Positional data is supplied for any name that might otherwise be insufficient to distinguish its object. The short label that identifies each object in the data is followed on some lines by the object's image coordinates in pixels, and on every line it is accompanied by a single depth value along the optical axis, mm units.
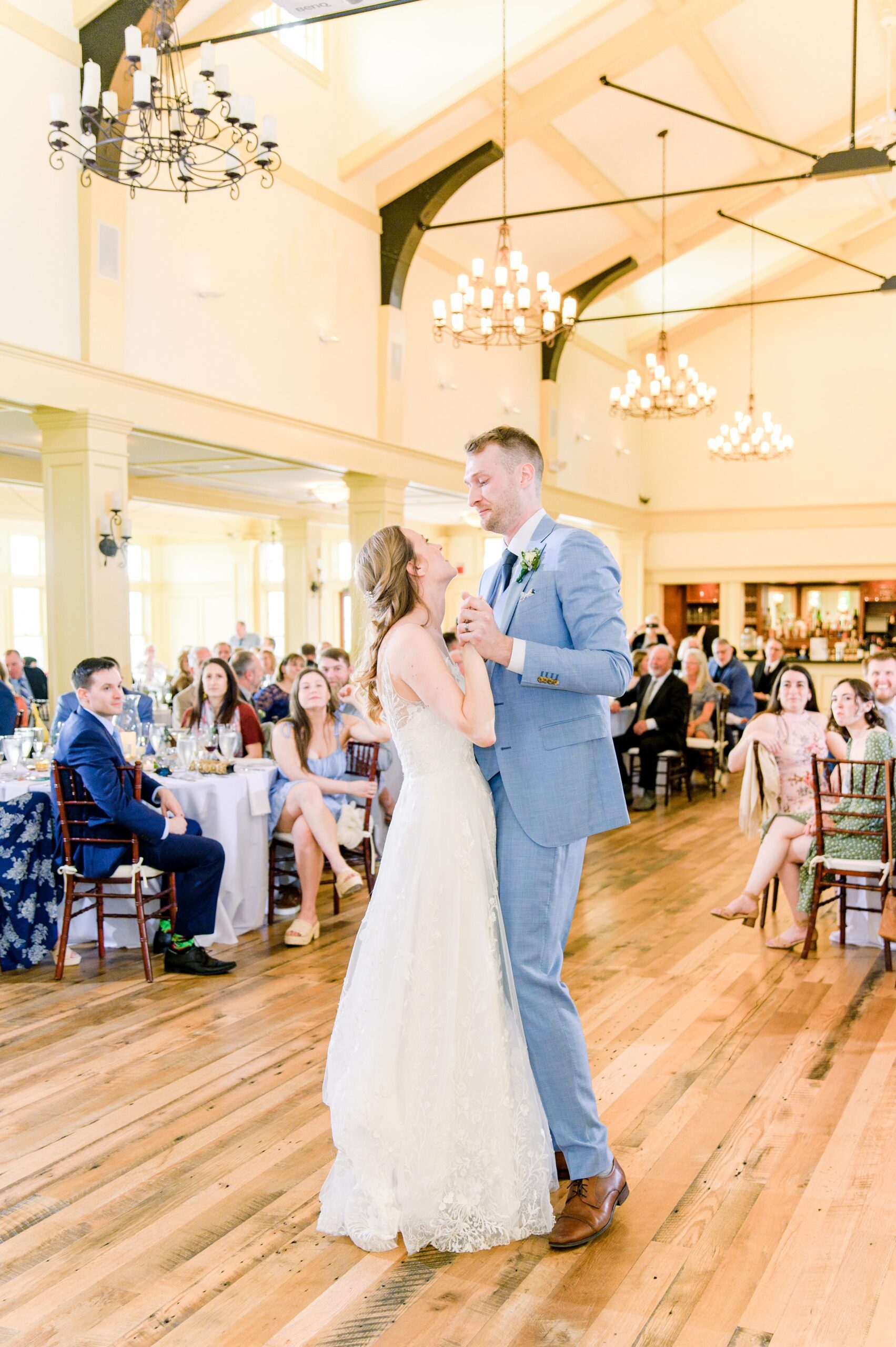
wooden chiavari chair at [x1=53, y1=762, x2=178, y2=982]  4703
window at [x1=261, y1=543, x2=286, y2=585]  20484
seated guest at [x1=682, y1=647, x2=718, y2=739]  10797
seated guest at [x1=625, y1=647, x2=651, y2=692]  10658
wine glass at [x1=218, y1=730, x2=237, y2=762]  5500
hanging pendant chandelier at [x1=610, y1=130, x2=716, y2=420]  12172
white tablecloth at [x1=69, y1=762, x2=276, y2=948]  5266
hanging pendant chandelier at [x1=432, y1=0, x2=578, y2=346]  8883
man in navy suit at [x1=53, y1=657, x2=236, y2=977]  4629
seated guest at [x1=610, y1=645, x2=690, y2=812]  9812
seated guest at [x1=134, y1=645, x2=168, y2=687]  12820
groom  2568
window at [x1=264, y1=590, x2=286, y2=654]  20562
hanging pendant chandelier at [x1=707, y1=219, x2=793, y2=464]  14844
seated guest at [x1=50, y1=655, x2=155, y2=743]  6008
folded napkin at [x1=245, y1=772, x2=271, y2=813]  5422
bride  2562
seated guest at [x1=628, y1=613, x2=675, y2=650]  11930
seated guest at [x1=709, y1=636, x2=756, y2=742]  11219
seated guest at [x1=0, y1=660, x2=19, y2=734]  8297
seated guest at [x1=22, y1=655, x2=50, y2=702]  11188
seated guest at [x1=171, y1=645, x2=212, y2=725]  7445
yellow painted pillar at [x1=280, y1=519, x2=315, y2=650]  17078
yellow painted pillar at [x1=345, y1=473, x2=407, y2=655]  11492
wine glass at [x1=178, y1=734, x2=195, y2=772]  5504
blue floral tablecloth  4777
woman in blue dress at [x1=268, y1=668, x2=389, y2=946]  5484
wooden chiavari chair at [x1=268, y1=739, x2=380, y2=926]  5641
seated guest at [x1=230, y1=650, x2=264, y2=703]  8055
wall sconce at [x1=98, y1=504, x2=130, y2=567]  7891
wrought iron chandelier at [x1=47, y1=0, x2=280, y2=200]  5227
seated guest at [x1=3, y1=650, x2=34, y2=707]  10172
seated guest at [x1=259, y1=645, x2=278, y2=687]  12281
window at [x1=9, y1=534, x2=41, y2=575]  17656
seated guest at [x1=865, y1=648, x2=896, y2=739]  6016
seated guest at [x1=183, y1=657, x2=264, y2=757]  6273
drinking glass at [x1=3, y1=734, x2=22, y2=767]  5656
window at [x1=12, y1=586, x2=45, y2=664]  17719
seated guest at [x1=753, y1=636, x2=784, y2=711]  10953
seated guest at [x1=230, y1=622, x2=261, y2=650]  14789
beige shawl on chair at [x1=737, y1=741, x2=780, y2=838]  5688
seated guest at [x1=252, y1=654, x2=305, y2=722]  8031
